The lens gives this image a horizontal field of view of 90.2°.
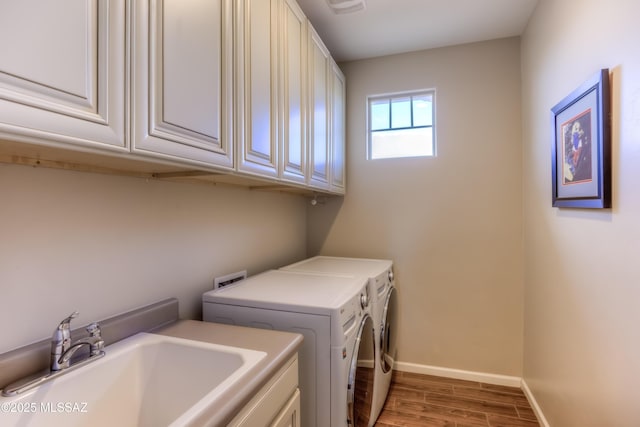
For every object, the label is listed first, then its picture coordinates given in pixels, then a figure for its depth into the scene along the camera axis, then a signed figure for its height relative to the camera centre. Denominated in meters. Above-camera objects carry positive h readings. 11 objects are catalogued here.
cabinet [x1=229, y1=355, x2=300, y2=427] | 0.83 -0.55
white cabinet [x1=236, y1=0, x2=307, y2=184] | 1.24 +0.57
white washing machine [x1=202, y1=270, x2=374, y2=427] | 1.27 -0.47
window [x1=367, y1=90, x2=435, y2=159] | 2.62 +0.75
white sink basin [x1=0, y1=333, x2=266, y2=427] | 0.82 -0.49
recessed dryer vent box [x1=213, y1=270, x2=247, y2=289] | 1.64 -0.35
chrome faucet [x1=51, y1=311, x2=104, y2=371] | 0.87 -0.37
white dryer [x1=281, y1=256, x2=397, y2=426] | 1.82 -0.56
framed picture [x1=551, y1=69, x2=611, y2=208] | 1.20 +0.29
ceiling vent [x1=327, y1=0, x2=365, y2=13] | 1.91 +1.28
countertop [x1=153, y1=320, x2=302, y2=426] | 0.73 -0.43
